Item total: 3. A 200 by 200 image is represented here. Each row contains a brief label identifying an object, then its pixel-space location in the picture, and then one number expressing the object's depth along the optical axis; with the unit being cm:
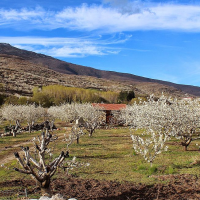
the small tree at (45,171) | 798
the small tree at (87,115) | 3288
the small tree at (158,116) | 1948
